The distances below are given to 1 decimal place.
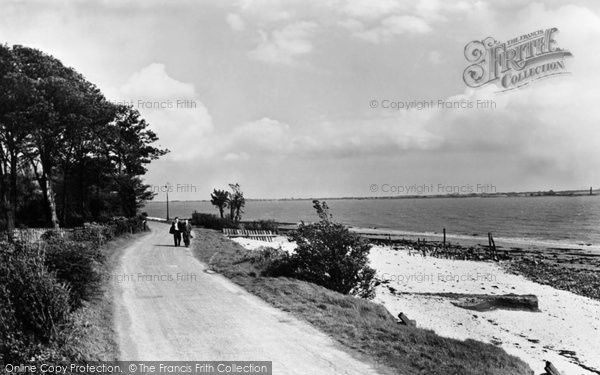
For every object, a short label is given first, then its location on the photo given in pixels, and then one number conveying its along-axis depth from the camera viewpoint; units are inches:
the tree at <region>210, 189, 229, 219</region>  2346.2
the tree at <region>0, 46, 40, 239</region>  1176.2
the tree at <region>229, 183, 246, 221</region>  2331.4
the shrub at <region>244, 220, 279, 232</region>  2062.0
